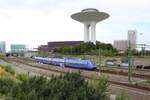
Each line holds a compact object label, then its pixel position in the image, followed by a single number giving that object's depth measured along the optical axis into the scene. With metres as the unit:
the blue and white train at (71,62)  53.09
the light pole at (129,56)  33.33
